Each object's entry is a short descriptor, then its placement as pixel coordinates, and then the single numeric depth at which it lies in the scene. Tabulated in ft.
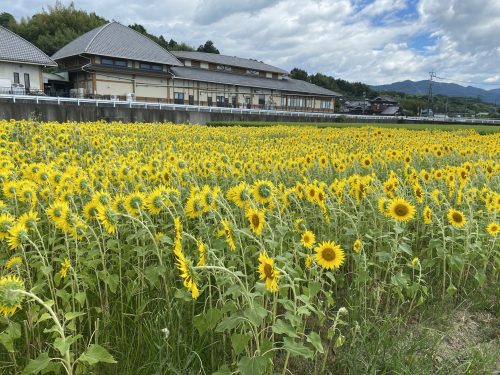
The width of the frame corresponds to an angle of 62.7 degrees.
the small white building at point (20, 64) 96.26
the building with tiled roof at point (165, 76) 111.96
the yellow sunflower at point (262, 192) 8.09
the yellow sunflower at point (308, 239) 7.26
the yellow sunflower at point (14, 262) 6.70
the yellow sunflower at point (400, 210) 8.78
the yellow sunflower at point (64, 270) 6.70
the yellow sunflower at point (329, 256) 6.93
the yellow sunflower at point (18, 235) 6.43
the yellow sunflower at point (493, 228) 9.35
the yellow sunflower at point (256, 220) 6.76
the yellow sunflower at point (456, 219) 9.38
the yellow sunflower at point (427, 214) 9.53
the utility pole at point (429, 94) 213.05
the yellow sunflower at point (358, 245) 8.59
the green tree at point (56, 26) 165.45
